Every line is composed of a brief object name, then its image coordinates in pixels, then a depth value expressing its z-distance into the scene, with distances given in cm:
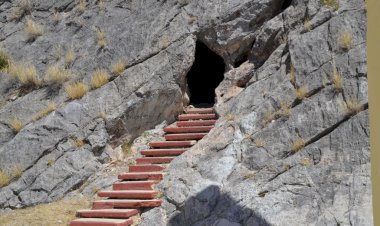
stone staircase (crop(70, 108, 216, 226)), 927
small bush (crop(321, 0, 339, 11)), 1038
